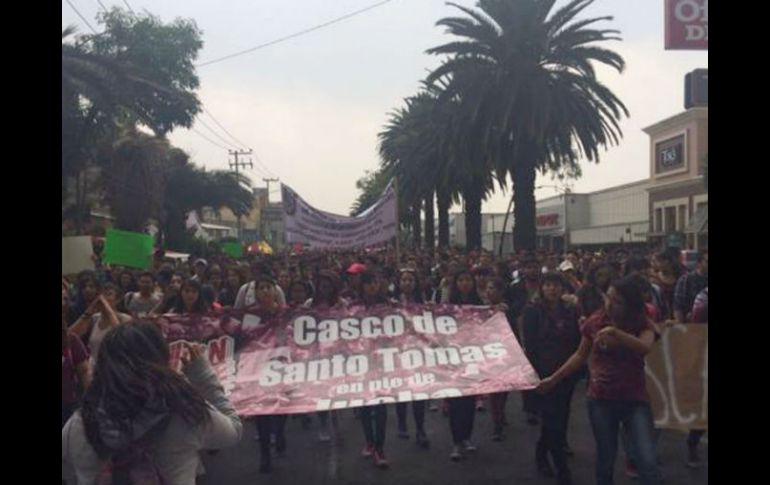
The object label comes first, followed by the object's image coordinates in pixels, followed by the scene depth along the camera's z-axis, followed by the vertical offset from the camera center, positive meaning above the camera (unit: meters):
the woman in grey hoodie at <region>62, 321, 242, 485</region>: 3.29 -0.66
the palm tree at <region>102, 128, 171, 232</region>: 35.59 +2.74
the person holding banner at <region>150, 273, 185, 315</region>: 7.86 -0.50
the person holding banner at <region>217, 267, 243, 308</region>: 10.45 -0.51
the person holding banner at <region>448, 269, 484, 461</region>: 7.20 -1.47
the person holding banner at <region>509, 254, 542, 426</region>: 8.70 -0.57
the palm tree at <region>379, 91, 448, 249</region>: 33.09 +3.83
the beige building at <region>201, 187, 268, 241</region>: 93.76 +3.05
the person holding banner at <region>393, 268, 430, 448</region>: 7.77 -0.62
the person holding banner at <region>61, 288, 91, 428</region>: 5.64 -0.79
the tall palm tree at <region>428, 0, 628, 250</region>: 22.03 +4.00
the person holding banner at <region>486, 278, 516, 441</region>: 8.09 -1.45
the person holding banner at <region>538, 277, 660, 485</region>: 5.45 -0.85
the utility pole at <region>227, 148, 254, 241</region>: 78.62 +7.39
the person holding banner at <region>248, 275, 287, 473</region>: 7.06 -1.42
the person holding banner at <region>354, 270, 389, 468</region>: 7.09 -1.41
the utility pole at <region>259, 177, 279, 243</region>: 96.14 +7.22
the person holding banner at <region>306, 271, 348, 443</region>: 7.92 -0.44
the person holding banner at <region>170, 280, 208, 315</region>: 7.50 -0.47
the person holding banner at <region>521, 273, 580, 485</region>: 6.59 -0.80
